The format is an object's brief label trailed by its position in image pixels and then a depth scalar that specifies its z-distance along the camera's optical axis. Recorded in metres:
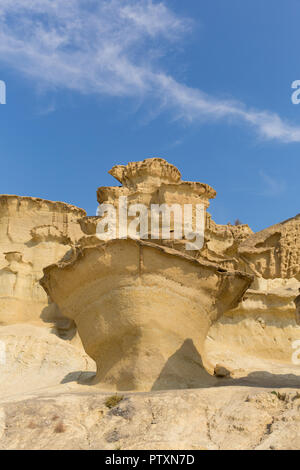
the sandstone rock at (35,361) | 13.75
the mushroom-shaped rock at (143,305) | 7.89
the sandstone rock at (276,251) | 12.51
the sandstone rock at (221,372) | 8.58
